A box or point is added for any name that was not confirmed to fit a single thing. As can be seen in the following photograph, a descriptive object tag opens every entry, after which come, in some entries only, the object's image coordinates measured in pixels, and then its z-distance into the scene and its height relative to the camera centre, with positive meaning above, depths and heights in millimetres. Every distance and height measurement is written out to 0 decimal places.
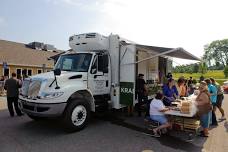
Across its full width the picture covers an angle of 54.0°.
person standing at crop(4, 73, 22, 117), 8891 -468
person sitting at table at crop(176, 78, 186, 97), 9438 -383
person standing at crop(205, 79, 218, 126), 8039 -600
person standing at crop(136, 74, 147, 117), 8523 -402
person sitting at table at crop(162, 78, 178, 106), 8203 -537
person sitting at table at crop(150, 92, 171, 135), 6455 -1007
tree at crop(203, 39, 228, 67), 97062 +11897
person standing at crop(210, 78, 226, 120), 8812 -753
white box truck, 6488 -120
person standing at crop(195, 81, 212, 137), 6281 -758
